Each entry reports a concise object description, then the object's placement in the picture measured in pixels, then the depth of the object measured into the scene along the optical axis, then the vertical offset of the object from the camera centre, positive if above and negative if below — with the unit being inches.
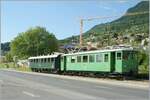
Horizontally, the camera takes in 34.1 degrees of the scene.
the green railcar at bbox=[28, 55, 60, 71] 1323.8 -26.2
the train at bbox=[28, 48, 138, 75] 884.1 -11.5
